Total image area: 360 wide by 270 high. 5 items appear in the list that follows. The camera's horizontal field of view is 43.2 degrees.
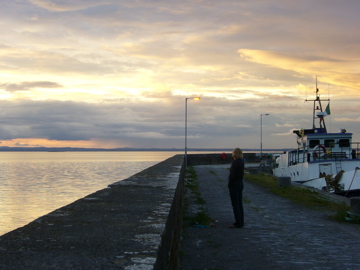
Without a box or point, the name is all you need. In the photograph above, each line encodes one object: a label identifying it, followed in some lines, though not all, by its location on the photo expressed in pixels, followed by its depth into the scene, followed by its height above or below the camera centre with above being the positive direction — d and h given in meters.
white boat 23.55 -0.73
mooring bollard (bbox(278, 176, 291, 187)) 20.27 -1.44
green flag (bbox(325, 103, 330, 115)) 35.44 +3.20
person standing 10.44 -0.84
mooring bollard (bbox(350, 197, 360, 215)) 11.18 -1.35
